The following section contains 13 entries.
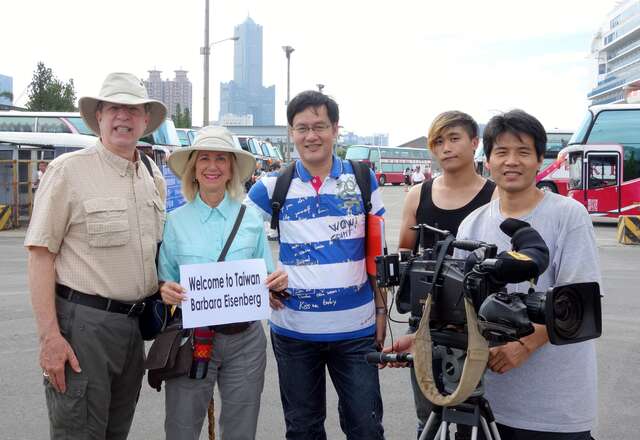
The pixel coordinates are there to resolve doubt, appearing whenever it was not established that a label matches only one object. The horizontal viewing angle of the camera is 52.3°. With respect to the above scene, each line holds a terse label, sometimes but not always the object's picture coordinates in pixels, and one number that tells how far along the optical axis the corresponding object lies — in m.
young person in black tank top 3.32
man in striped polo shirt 3.12
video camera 1.99
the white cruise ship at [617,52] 90.69
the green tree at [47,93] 38.40
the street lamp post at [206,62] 21.25
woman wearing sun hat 2.84
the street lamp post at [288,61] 35.44
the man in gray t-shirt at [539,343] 2.33
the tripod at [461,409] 2.24
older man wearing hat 2.71
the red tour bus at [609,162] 18.34
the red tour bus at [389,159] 51.25
